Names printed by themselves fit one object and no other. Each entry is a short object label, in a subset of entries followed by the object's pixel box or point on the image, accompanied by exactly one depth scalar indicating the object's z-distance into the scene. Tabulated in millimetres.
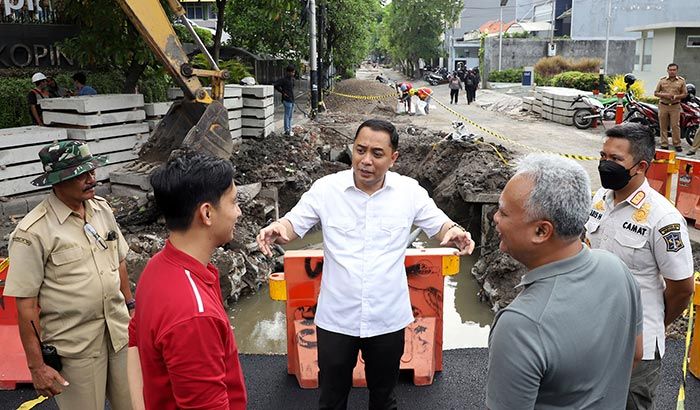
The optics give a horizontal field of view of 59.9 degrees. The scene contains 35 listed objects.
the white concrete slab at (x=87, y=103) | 9188
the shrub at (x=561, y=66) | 31791
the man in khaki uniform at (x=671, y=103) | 12438
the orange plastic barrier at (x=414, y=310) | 4332
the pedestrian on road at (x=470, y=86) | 28031
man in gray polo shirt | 1631
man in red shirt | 1775
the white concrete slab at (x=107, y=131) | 9219
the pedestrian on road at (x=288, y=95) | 15055
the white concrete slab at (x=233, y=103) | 12141
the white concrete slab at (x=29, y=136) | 8398
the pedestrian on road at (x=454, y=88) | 28422
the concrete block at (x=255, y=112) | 12961
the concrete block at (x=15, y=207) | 8211
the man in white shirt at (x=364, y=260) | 3023
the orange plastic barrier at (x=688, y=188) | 7953
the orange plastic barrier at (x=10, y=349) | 4359
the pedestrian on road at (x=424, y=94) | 22922
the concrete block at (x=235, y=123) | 12547
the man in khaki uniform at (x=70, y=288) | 2832
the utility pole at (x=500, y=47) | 36422
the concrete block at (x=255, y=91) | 12789
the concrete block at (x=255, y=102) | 12781
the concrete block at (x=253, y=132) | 13102
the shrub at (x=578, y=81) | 25184
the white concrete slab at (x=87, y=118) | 9266
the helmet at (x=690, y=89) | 13664
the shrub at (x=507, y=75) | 35875
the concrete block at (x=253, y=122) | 13070
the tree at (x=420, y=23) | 49156
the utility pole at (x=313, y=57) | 18062
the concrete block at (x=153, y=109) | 10531
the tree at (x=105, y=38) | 10109
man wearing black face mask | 2674
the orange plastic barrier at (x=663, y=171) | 7984
